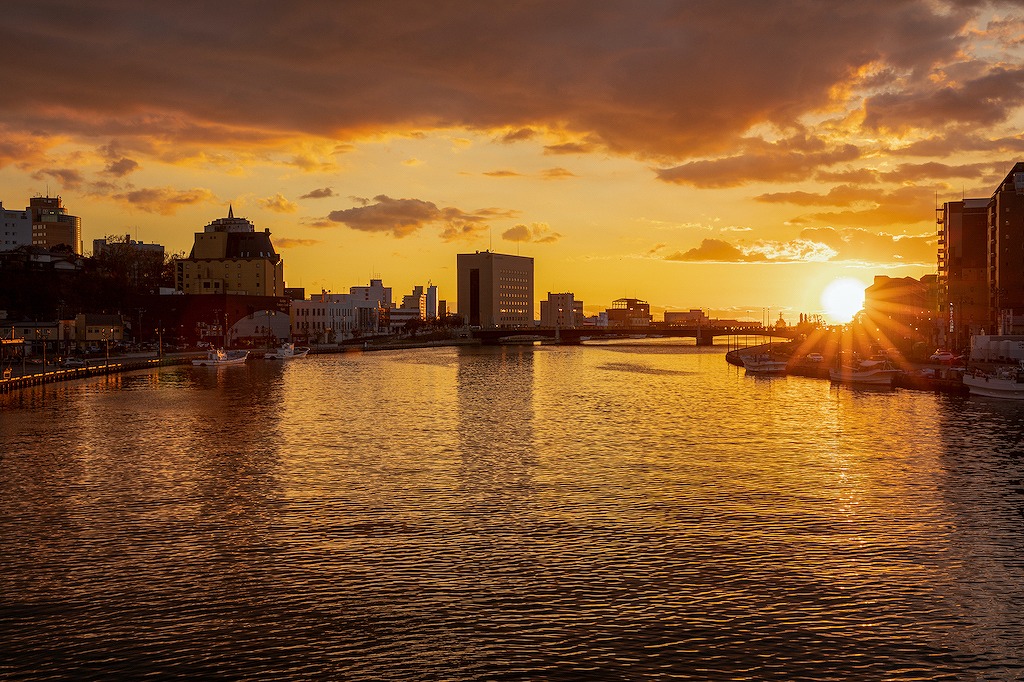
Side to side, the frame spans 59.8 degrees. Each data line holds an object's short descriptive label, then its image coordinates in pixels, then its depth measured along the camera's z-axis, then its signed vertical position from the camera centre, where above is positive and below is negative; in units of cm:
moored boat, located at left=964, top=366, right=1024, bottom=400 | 10381 -716
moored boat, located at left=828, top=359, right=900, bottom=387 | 12812 -715
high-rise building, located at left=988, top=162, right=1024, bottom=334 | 17825 +1599
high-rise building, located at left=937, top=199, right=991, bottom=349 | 18712 +42
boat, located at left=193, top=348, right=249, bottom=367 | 18550 -543
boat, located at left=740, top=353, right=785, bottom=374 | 16050 -699
